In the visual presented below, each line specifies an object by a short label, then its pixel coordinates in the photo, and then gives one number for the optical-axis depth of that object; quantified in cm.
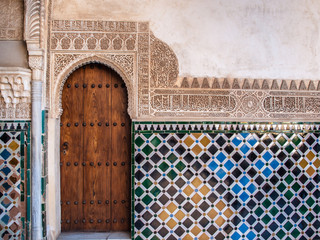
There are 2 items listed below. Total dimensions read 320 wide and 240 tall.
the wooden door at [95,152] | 279
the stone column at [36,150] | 255
